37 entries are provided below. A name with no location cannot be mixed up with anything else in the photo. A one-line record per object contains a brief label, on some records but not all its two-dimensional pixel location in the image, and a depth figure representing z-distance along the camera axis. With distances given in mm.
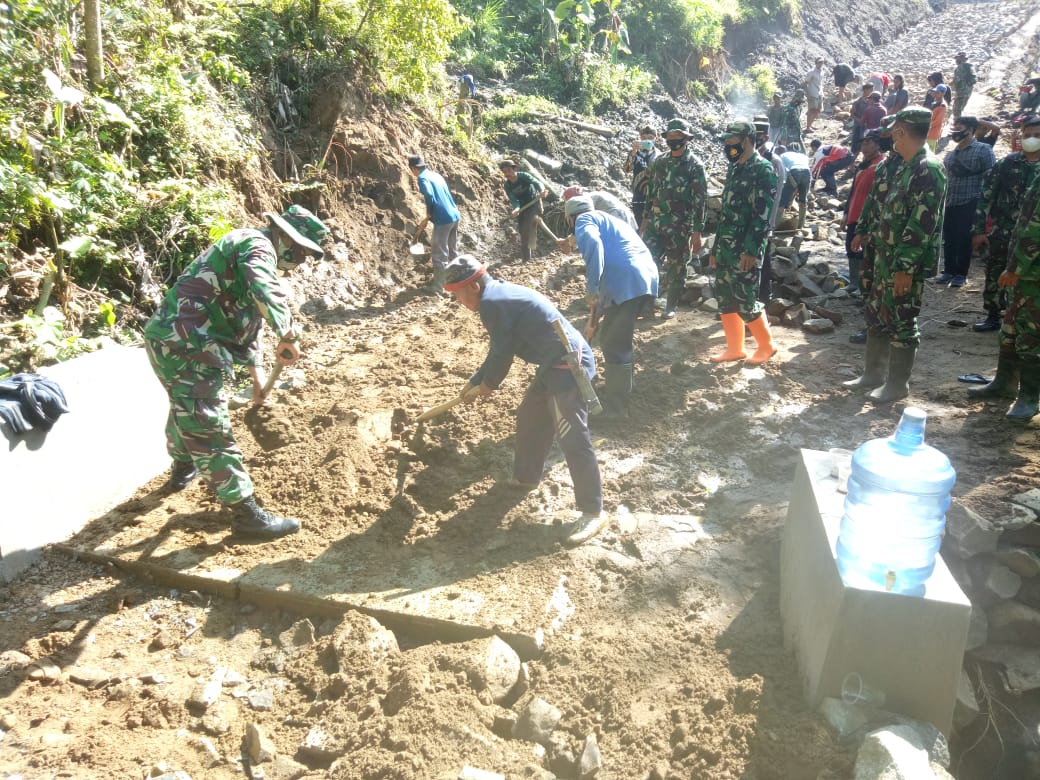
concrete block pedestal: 2400
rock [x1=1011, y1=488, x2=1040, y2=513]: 3496
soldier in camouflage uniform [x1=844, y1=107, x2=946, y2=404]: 4652
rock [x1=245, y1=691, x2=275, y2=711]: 3080
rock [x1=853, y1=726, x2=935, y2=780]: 2199
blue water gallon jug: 2424
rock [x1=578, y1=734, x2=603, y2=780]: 2633
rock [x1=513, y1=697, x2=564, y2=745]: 2824
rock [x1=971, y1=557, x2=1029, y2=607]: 3152
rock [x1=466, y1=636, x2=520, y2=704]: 3010
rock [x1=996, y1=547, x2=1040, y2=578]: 3191
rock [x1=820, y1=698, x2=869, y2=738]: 2490
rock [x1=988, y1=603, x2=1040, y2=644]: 3061
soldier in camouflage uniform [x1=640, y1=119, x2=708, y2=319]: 6672
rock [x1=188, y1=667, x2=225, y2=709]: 3045
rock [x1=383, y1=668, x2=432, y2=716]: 2943
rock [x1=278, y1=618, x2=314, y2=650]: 3410
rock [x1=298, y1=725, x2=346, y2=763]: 2809
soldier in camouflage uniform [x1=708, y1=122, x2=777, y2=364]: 5730
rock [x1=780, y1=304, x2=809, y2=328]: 7312
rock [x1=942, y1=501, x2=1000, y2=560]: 3252
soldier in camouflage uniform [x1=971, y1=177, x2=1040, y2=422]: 4578
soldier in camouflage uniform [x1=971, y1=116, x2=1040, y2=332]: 6613
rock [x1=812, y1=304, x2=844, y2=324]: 7352
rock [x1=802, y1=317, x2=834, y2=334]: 7109
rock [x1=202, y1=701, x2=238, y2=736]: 2947
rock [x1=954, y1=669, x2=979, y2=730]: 2811
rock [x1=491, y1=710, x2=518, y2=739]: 2877
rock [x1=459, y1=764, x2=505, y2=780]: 2533
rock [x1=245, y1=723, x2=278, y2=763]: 2828
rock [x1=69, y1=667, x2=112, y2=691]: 3172
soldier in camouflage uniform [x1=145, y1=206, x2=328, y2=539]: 3668
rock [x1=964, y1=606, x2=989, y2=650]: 3070
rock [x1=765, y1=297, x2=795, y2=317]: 7418
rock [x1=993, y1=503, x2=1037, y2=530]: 3327
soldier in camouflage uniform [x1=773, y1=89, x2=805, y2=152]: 13914
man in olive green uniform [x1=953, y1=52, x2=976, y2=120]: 15148
